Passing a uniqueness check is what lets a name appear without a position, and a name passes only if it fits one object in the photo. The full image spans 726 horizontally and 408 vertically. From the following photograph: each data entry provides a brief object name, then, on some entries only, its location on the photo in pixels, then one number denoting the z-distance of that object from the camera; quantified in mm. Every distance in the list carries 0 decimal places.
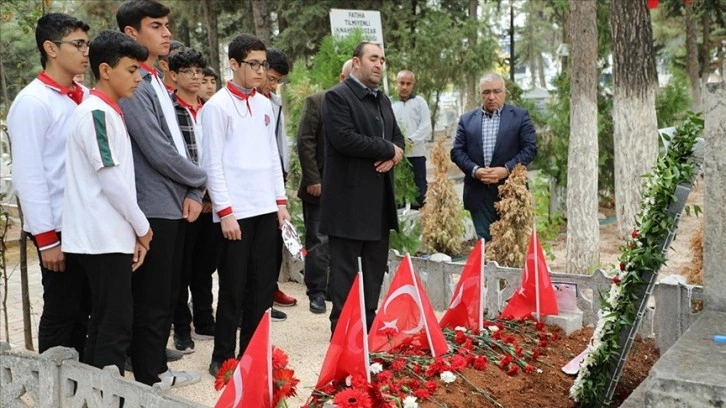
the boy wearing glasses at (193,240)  4770
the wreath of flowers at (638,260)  3582
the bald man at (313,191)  5965
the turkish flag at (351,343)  3445
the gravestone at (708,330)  2340
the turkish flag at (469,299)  4566
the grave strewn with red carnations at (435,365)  3359
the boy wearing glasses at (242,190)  4273
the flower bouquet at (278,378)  3174
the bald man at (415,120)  9125
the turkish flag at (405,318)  4043
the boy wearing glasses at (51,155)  3625
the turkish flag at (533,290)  4898
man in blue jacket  6066
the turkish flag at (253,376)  3078
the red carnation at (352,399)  3115
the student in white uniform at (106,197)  3400
